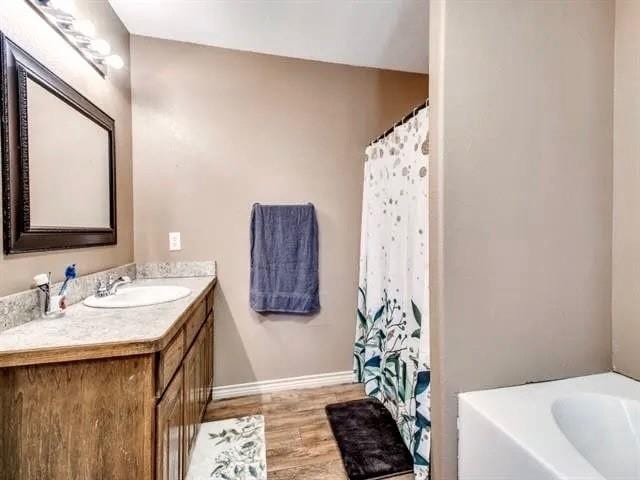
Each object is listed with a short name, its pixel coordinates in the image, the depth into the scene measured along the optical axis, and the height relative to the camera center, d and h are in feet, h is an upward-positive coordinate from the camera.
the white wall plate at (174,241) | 6.46 -0.11
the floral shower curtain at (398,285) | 4.36 -0.93
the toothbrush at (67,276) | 3.81 -0.53
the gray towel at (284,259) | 6.66 -0.53
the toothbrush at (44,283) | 3.52 -0.57
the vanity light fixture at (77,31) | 3.76 +2.95
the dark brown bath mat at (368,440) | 4.68 -3.72
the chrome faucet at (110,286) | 4.61 -0.83
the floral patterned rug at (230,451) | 4.63 -3.76
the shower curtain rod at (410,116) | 4.38 +2.00
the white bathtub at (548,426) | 2.59 -1.88
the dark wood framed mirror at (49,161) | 3.27 +1.04
